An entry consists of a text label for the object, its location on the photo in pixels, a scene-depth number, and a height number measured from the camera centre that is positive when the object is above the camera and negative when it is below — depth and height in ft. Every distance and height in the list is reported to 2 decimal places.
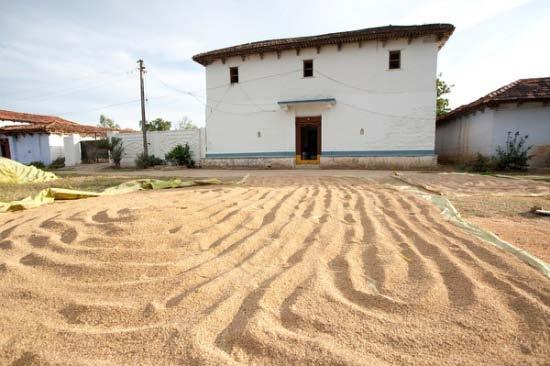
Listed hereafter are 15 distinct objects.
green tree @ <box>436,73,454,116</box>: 68.49 +14.56
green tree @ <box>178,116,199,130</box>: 148.54 +17.46
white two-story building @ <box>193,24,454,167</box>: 42.01 +9.10
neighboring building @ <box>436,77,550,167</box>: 36.78 +5.11
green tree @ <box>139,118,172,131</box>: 93.25 +10.85
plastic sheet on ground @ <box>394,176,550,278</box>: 6.68 -2.46
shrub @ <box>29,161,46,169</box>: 61.36 -1.22
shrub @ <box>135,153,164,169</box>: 51.69 -0.65
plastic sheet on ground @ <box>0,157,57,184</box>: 27.96 -1.56
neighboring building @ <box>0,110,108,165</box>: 61.67 +3.69
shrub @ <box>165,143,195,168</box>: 50.88 +0.20
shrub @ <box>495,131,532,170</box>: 34.65 -0.31
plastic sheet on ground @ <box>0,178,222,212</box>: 13.51 -2.06
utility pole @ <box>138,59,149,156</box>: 52.80 +8.63
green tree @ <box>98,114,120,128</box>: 166.22 +21.15
